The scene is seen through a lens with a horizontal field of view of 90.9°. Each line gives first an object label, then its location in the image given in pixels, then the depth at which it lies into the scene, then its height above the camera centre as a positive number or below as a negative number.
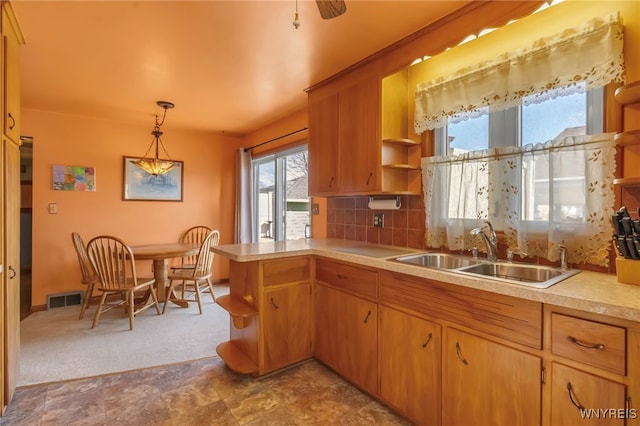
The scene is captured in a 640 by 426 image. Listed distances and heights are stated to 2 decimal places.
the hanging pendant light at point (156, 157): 3.40 +0.74
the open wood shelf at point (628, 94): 1.29 +0.50
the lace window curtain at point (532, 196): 1.51 +0.09
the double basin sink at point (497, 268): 1.49 -0.31
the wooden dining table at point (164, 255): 3.50 -0.49
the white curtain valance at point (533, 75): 1.48 +0.76
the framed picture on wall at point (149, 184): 4.18 +0.38
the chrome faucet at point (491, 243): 1.82 -0.18
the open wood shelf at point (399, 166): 2.22 +0.32
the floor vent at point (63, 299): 3.71 -1.07
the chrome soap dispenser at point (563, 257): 1.58 -0.22
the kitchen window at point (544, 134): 1.57 +0.44
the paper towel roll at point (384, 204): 2.36 +0.06
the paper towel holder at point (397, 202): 2.36 +0.07
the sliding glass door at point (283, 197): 3.97 +0.20
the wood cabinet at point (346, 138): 2.25 +0.58
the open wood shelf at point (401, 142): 2.23 +0.51
